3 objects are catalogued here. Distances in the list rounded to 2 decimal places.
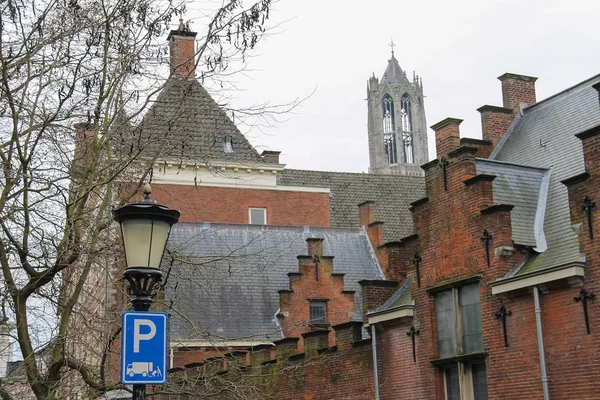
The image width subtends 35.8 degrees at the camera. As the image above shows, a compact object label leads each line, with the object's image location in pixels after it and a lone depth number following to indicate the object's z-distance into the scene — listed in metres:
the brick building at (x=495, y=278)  15.87
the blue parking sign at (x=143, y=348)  9.03
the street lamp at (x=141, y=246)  9.49
